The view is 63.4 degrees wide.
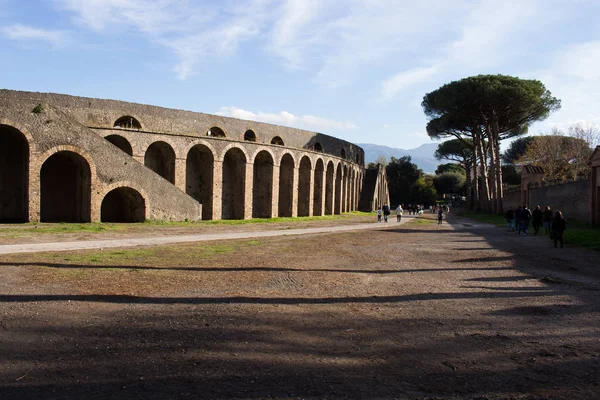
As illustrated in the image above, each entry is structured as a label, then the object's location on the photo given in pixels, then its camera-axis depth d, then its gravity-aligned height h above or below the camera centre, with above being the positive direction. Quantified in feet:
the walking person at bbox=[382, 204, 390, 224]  92.94 -2.91
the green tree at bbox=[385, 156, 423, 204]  202.08 +6.44
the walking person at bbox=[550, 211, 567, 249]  42.73 -2.71
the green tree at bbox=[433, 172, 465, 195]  244.42 +6.55
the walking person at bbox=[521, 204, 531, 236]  56.08 -2.33
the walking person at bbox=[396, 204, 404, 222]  92.17 -3.37
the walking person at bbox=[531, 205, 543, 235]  56.65 -2.57
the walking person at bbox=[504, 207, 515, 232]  61.46 -2.95
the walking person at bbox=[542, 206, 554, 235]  53.36 -2.39
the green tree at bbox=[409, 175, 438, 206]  200.85 +0.68
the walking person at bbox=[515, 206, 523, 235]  57.06 -2.51
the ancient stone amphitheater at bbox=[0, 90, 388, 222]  55.11 +4.23
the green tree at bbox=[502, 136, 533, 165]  217.36 +21.66
